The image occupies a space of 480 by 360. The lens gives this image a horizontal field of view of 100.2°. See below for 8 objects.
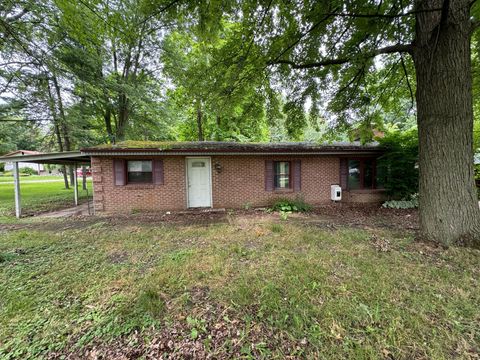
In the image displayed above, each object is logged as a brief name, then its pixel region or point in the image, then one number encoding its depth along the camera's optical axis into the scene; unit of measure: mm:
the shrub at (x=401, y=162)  8086
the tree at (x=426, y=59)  3613
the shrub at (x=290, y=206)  7797
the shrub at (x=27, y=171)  42631
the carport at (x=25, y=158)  6828
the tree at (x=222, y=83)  5090
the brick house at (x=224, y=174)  7445
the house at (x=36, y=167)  47300
